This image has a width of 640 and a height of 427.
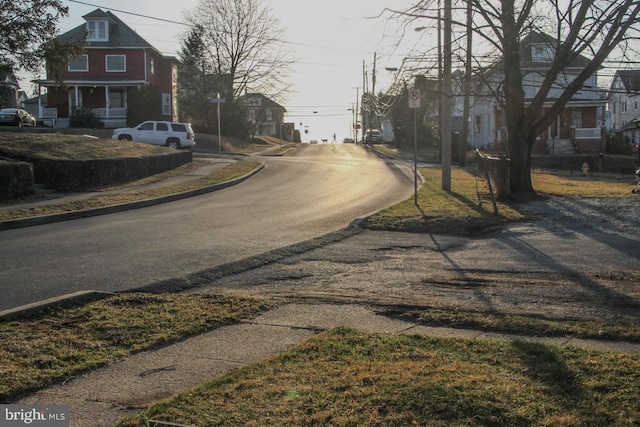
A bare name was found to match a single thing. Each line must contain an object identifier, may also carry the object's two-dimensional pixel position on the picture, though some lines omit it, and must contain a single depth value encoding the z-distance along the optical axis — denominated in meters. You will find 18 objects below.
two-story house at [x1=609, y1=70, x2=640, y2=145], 68.31
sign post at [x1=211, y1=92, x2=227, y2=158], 32.03
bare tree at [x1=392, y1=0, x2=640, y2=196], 16.66
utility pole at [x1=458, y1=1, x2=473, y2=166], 19.42
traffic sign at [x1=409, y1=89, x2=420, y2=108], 16.05
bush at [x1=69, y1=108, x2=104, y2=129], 48.44
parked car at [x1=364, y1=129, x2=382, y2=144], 74.12
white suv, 38.41
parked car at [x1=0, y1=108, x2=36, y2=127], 44.98
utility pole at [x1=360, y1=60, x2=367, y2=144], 93.50
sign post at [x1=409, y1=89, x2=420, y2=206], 16.04
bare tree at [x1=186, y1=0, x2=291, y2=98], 62.44
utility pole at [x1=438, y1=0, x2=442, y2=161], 19.00
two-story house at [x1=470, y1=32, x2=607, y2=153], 49.34
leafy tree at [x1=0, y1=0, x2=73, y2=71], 20.91
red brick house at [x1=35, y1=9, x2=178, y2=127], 52.19
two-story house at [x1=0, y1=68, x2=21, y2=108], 21.84
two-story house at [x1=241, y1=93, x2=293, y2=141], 94.92
